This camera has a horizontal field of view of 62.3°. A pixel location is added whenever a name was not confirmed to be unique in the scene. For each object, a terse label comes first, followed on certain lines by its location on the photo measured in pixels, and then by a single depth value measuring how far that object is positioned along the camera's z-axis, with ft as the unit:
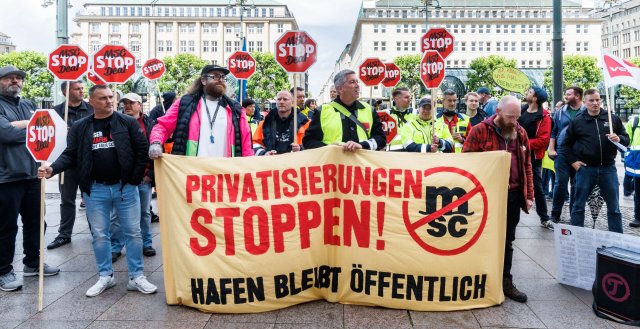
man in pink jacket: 16.79
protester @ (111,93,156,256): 21.10
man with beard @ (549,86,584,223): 26.76
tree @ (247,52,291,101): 251.39
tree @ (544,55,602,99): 246.47
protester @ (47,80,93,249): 23.20
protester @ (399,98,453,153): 22.43
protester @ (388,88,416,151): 28.12
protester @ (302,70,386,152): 16.60
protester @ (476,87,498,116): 34.33
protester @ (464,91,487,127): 29.40
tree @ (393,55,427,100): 256.73
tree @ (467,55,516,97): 239.91
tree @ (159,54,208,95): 253.44
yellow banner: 14.49
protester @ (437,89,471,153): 25.59
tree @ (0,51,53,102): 215.10
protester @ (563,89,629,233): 21.20
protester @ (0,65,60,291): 16.81
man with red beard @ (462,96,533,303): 16.20
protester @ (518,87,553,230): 26.63
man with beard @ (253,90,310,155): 22.97
